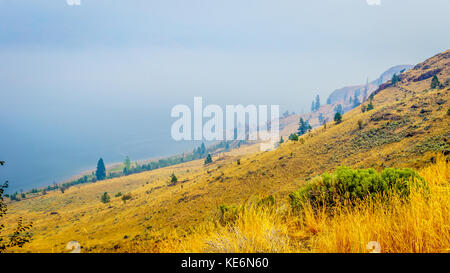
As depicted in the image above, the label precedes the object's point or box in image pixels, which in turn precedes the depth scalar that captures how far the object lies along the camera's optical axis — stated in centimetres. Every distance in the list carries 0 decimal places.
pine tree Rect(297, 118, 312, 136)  9250
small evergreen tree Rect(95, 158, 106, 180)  11830
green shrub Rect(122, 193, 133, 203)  5211
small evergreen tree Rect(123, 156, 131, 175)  12936
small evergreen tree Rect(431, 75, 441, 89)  4794
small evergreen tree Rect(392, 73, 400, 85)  8131
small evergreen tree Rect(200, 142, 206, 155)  17831
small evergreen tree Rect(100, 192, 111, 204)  5502
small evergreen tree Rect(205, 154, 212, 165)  9866
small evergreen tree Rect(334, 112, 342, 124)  5253
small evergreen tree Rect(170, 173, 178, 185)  5935
